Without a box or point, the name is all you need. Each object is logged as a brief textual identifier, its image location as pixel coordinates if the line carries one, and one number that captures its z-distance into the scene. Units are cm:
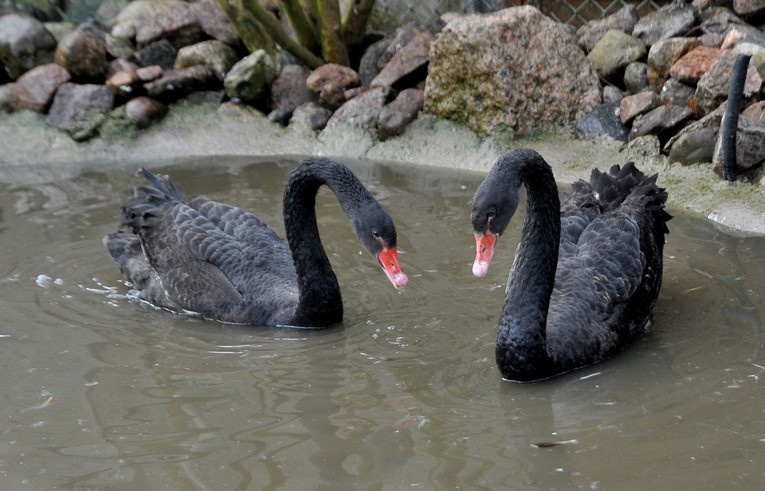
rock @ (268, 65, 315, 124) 920
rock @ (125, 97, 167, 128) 909
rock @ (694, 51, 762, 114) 724
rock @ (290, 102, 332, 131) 893
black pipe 668
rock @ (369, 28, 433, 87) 881
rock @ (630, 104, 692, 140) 746
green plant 902
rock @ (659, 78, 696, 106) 770
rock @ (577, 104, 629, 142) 783
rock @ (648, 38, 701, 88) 789
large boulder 821
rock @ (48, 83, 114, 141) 911
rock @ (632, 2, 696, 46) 820
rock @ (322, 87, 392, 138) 867
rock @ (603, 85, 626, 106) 814
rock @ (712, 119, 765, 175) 676
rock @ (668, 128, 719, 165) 716
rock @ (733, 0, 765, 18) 798
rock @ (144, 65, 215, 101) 919
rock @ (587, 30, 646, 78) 822
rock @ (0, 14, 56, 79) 955
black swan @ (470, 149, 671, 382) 441
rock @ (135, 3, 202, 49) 961
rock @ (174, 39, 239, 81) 937
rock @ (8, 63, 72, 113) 931
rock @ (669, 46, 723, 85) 759
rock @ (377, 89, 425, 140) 856
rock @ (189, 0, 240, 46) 966
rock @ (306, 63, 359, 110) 892
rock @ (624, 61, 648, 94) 806
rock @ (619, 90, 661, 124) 771
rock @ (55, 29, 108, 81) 937
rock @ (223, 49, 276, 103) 905
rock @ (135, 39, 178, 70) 961
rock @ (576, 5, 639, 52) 862
